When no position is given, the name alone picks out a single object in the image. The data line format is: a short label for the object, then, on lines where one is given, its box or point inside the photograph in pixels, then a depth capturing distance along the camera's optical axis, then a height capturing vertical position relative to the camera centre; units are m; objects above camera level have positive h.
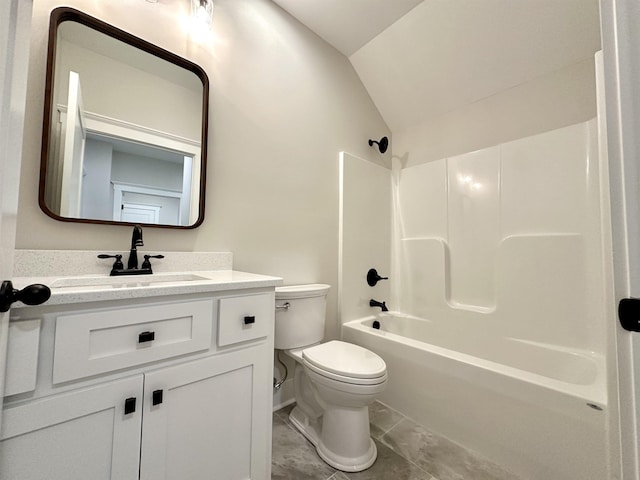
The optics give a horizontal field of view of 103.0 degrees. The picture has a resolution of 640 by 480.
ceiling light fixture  1.27 +1.21
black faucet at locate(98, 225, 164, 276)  1.03 -0.05
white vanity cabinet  0.59 -0.40
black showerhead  2.30 +0.98
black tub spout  2.10 -0.43
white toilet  1.16 -0.60
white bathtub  1.03 -0.70
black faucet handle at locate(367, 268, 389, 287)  2.14 -0.22
